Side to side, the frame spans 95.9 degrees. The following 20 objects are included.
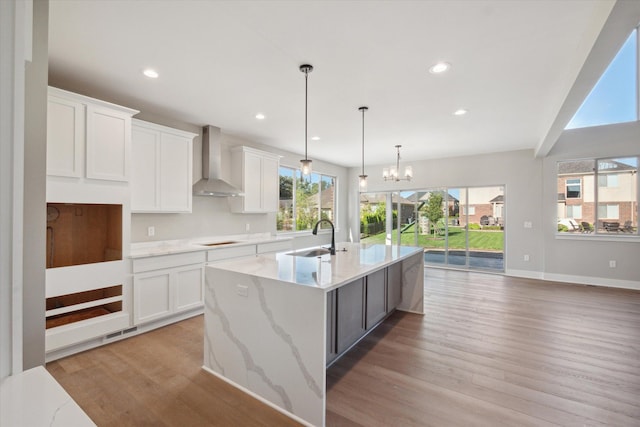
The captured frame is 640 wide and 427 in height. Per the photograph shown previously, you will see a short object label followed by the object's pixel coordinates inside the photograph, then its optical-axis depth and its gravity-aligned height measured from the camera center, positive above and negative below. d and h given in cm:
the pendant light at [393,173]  470 +70
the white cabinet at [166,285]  313 -84
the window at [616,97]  379 +185
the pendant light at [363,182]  392 +45
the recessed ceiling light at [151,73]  272 +135
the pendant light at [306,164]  268 +51
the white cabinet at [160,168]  339 +57
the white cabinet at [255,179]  475 +61
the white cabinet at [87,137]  256 +73
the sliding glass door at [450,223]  637 -19
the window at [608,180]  507 +64
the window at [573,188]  540 +52
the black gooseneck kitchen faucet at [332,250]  306 -38
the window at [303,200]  620 +36
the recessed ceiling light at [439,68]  259 +136
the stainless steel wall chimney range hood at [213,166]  424 +73
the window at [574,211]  539 +9
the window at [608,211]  508 +9
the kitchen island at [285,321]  182 -79
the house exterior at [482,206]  630 +21
